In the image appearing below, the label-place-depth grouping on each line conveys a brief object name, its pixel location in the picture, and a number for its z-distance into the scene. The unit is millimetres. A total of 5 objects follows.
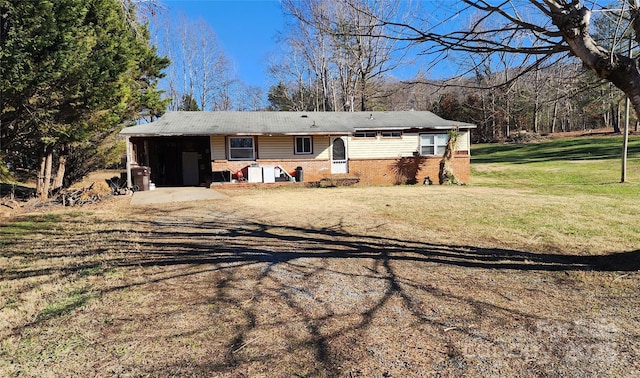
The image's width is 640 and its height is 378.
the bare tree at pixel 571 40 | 3727
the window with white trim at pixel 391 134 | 20172
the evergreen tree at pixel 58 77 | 9211
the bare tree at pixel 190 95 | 40438
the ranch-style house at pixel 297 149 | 18359
